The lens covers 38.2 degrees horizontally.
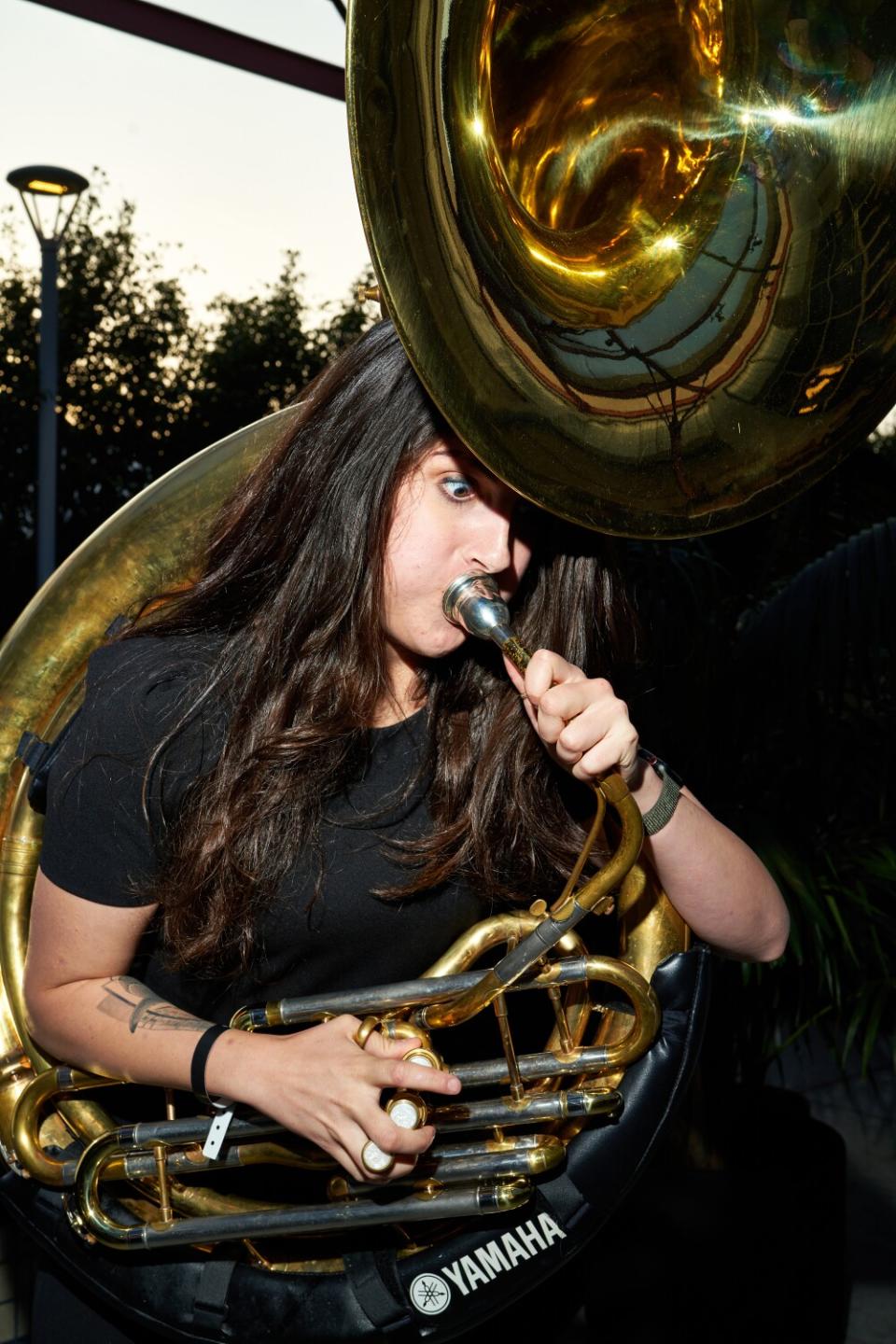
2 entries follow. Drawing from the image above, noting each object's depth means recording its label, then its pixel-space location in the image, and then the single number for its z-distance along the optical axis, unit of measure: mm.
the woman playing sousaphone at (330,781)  1085
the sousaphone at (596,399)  1062
